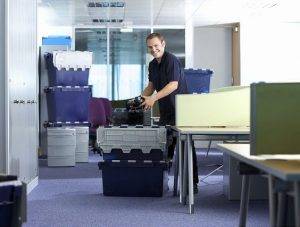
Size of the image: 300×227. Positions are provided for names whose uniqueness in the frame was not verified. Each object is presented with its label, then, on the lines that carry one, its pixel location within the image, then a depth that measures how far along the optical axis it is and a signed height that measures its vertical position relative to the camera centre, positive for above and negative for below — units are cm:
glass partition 1111 +103
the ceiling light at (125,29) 1107 +158
